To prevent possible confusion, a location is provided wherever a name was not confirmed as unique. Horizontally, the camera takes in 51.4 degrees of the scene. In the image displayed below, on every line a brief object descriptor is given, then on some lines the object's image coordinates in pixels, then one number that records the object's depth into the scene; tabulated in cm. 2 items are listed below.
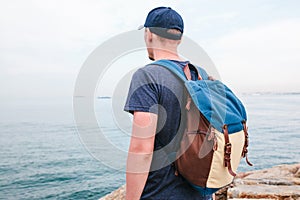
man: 172
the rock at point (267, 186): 437
